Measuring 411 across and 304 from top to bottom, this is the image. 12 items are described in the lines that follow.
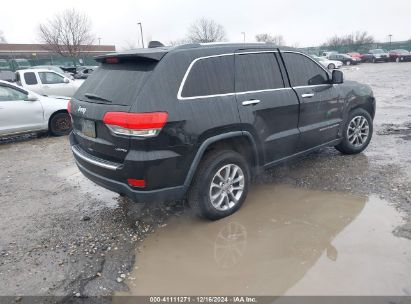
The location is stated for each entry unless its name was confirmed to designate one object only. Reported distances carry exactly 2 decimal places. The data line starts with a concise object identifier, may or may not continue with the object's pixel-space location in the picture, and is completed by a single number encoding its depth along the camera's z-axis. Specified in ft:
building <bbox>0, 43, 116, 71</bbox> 107.73
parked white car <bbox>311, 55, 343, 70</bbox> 101.30
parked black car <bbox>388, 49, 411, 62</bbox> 118.43
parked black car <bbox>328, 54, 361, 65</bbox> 121.39
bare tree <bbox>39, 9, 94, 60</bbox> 111.75
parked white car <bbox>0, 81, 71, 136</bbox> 25.73
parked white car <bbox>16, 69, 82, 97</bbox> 41.22
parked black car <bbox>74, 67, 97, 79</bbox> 62.80
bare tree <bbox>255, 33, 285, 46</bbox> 213.01
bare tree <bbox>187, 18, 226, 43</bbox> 178.40
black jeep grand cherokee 10.73
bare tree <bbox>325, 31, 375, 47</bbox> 206.29
